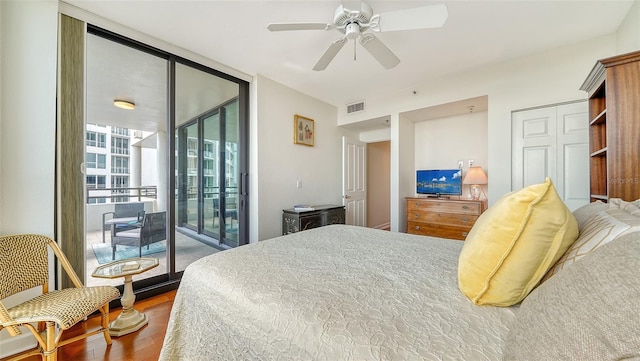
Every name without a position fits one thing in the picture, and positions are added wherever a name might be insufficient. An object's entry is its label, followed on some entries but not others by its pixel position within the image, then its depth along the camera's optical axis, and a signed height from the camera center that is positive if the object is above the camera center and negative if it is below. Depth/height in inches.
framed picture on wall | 146.3 +31.7
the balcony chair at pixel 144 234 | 118.3 -25.3
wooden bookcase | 59.0 +14.2
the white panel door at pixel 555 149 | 103.4 +13.8
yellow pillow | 28.3 -7.8
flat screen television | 144.4 -1.1
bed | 18.3 -16.7
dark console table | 130.5 -21.2
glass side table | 70.3 -34.1
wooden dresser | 129.4 -20.1
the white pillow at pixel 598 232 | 26.3 -6.2
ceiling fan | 64.7 +44.9
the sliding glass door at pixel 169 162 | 105.2 +10.4
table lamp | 131.3 +1.7
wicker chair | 51.3 -27.9
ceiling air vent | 165.3 +51.1
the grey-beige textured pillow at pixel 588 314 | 15.5 -9.9
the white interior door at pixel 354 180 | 174.4 +0.6
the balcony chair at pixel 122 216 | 120.7 -17.7
